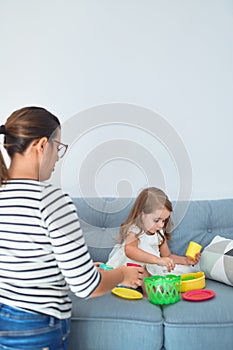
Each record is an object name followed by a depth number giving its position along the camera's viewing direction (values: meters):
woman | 1.02
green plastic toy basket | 1.47
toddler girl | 1.78
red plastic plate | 1.50
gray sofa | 1.37
